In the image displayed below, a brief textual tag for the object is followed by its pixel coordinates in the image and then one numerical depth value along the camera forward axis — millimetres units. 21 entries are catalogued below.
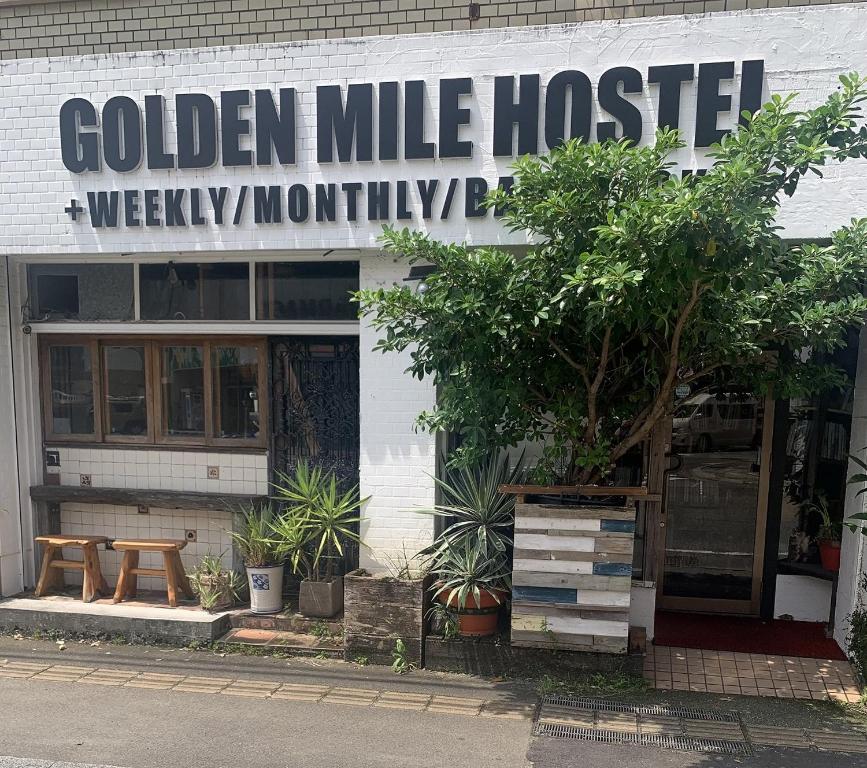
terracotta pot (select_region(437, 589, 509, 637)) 5441
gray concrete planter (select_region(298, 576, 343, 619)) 6109
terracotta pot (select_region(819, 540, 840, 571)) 5848
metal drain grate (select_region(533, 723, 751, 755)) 4391
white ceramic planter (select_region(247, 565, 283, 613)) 6180
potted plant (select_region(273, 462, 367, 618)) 5957
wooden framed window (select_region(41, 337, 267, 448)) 6836
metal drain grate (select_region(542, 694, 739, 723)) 4754
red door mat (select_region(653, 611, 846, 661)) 5688
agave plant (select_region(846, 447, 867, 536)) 4977
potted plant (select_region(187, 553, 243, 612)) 6289
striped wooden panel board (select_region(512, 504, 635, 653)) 5035
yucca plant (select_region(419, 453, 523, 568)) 5559
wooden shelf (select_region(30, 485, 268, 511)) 6652
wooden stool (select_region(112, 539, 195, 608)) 6410
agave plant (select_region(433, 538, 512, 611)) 5406
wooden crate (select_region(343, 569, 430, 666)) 5512
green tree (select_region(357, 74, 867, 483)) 3621
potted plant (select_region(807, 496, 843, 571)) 5863
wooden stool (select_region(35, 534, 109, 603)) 6539
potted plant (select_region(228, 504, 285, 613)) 6180
